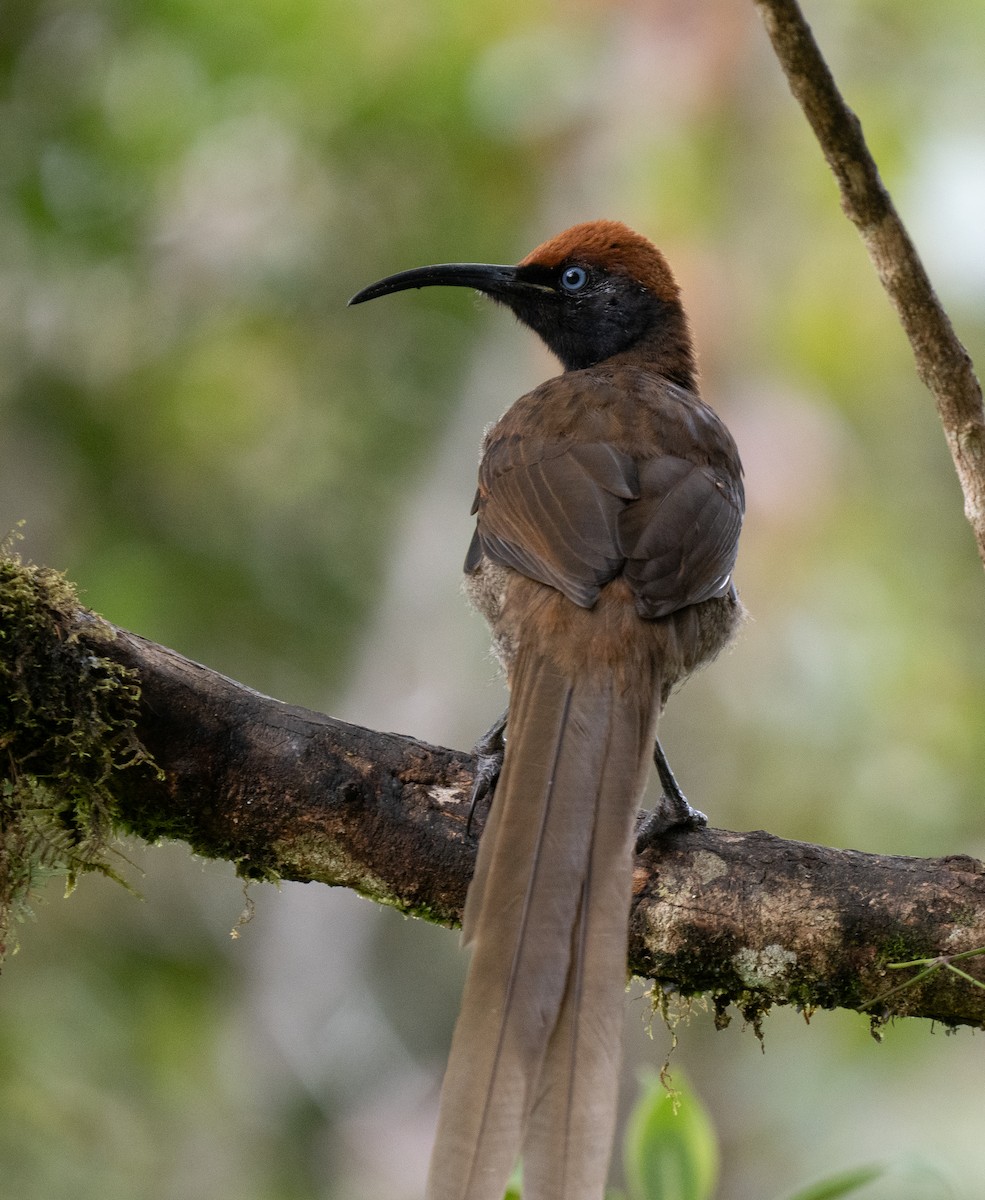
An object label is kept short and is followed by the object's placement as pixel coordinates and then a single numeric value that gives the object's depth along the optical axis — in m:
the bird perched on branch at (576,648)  4.95
